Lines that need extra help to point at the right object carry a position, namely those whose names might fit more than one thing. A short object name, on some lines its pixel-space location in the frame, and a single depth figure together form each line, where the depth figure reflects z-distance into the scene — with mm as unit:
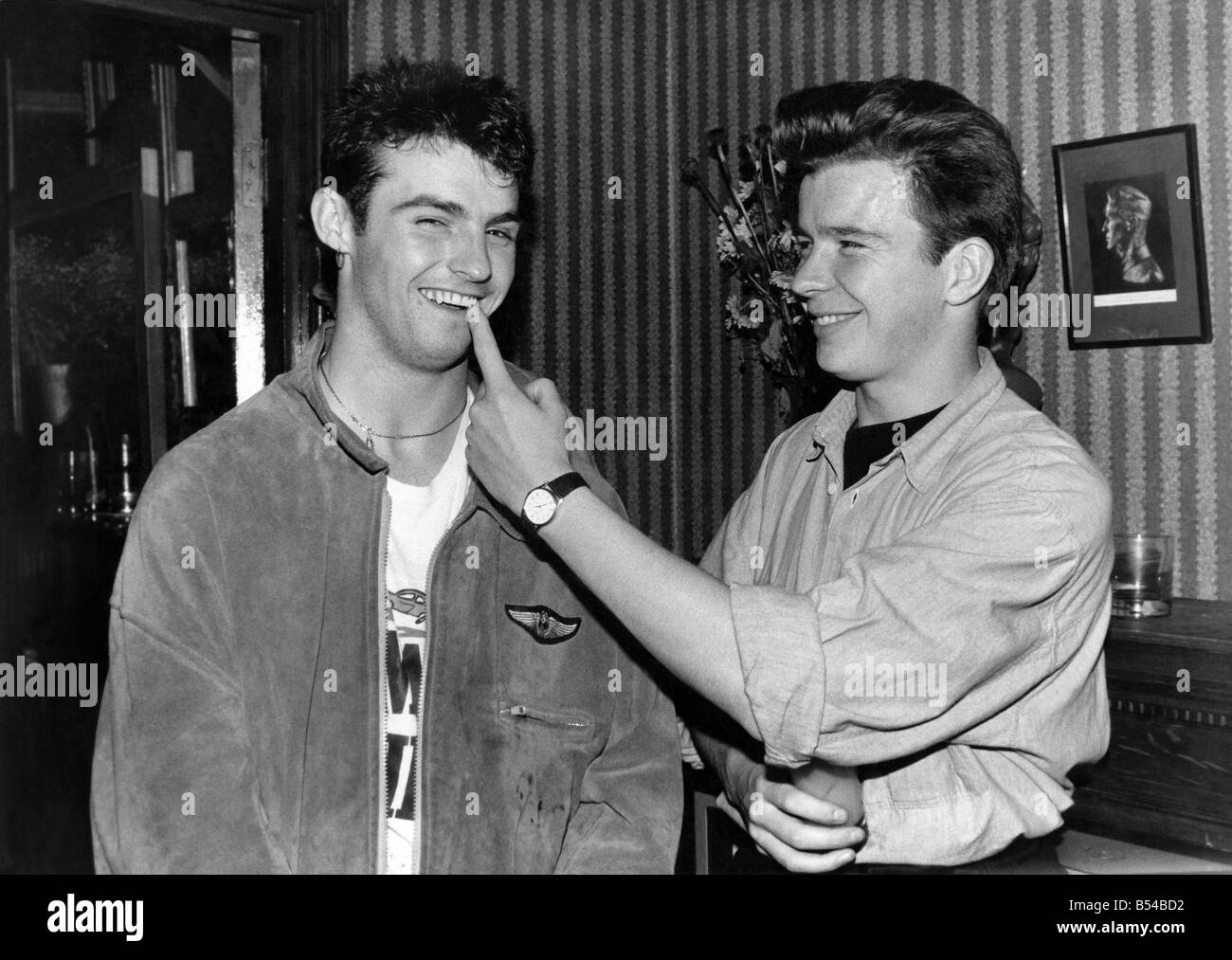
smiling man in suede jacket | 1364
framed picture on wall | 2205
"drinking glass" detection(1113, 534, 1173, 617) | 2064
